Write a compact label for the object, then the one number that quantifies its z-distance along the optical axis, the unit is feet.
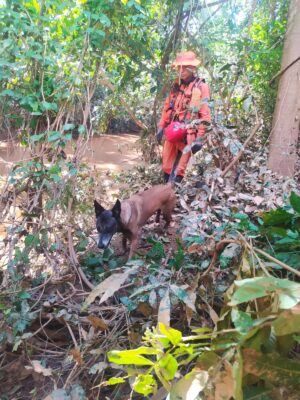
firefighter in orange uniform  15.70
